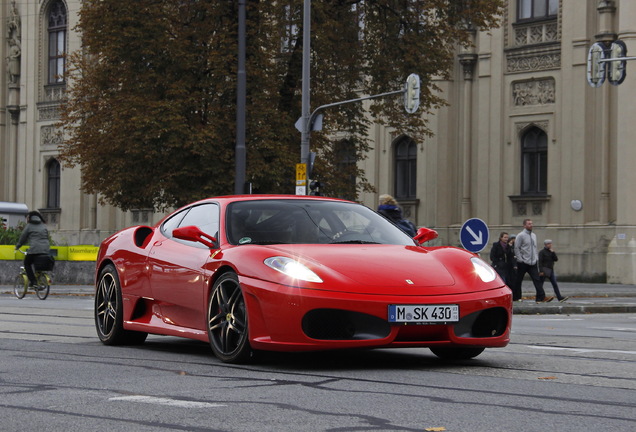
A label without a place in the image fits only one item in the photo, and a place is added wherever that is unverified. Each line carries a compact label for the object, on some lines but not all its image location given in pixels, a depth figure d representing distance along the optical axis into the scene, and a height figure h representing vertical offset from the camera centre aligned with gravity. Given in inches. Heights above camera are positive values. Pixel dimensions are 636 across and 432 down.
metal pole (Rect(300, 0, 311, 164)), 1186.8 +133.1
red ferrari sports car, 351.9 -16.9
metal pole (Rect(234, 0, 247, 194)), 1170.6 +104.7
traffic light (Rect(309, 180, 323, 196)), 1183.6 +36.1
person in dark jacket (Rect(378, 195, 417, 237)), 689.0 +9.1
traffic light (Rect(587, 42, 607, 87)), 1072.8 +135.5
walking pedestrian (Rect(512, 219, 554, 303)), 1059.9 -27.1
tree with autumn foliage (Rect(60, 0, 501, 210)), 1229.1 +143.4
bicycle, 1056.2 -51.3
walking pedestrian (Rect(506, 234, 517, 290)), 1080.2 -34.8
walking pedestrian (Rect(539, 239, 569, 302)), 1089.6 -27.8
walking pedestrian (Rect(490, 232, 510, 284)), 1098.4 -24.0
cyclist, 1060.5 -20.2
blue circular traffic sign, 922.7 -5.2
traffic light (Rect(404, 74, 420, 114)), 1205.7 +124.9
